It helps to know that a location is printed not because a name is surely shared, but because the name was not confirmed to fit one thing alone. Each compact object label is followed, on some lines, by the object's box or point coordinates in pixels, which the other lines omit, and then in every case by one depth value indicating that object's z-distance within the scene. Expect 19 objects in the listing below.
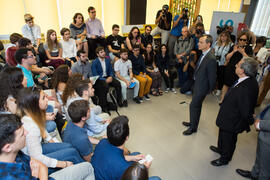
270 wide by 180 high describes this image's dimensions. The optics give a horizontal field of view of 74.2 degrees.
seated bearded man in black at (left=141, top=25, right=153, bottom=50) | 4.85
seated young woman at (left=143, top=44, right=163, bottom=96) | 4.39
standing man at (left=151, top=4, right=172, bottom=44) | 5.29
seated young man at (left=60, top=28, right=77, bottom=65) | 4.07
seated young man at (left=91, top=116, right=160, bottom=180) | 1.35
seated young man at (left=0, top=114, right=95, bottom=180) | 1.11
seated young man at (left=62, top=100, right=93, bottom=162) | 1.74
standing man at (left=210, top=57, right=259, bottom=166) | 1.99
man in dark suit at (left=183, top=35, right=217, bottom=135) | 2.51
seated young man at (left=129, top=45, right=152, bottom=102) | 4.09
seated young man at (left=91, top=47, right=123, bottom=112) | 3.60
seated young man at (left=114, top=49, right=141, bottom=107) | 3.83
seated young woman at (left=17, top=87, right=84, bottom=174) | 1.54
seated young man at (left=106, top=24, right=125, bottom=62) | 4.66
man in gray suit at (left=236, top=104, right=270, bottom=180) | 1.75
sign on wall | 5.11
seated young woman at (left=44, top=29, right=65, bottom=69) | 3.92
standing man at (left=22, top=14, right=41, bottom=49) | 4.22
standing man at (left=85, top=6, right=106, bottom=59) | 4.77
